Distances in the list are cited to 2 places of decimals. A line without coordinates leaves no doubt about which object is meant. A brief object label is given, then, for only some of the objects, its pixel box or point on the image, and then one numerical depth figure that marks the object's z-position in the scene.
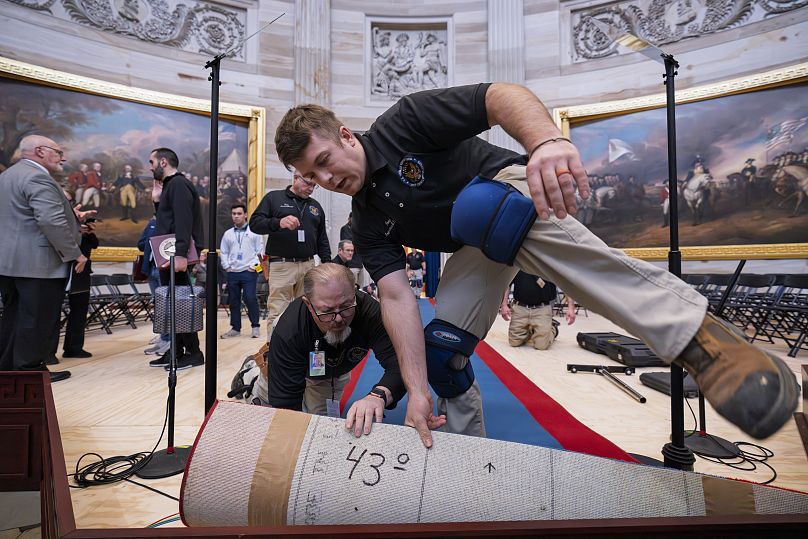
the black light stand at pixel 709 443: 1.88
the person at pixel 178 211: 3.41
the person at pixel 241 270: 5.15
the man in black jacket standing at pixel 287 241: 3.91
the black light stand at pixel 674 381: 1.56
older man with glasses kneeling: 1.69
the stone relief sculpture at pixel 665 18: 7.83
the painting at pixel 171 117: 7.22
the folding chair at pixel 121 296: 5.77
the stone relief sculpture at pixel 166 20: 7.77
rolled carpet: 0.89
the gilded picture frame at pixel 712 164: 7.44
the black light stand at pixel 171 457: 1.70
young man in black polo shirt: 0.84
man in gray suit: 2.97
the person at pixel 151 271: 3.81
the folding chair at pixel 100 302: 5.47
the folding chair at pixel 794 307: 4.18
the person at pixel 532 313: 4.41
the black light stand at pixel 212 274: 1.74
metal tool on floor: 3.14
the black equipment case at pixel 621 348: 3.53
